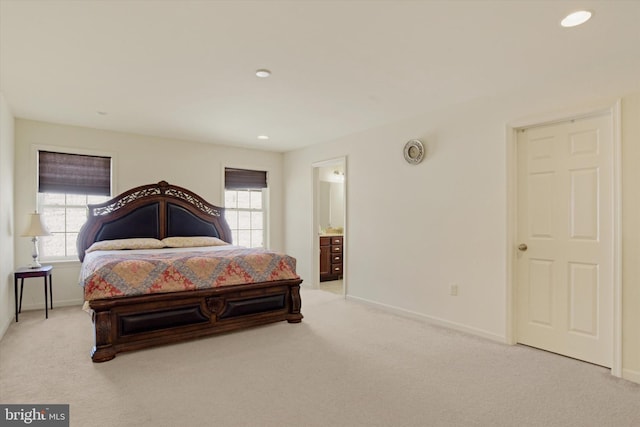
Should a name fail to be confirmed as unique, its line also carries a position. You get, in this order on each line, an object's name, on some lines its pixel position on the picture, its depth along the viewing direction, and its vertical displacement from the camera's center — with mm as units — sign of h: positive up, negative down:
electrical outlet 3799 -859
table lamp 4173 -200
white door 2846 -250
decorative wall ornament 4141 +700
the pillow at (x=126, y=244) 4516 -413
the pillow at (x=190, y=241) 4945 -419
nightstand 3978 -686
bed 3051 -668
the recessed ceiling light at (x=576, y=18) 2139 +1175
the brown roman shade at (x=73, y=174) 4723 +539
